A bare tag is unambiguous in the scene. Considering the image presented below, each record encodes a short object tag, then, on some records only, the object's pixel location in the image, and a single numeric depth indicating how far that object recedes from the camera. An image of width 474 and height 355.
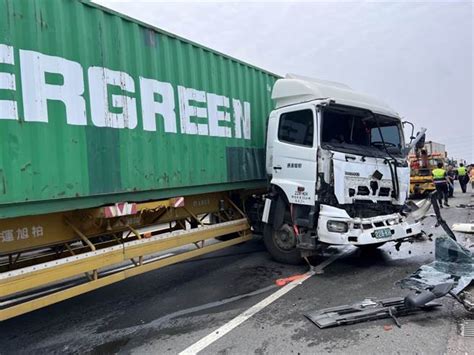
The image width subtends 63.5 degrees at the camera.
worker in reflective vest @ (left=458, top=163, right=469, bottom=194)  23.06
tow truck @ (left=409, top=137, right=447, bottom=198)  19.45
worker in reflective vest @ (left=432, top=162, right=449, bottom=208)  15.67
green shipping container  3.44
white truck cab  5.64
